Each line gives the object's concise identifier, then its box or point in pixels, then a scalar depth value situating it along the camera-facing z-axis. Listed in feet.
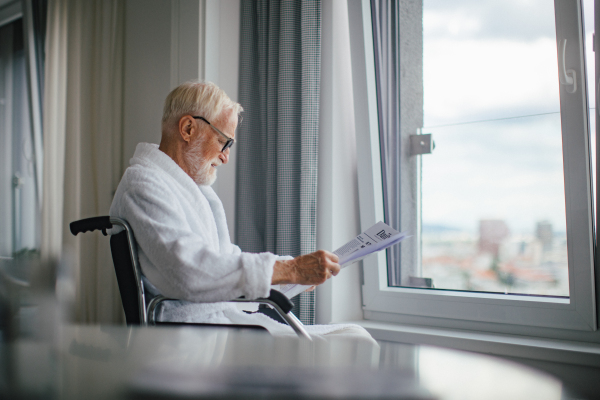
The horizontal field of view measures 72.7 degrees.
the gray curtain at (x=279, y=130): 5.87
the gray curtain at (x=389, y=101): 6.20
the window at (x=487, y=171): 4.77
